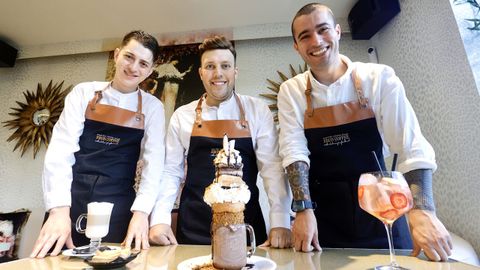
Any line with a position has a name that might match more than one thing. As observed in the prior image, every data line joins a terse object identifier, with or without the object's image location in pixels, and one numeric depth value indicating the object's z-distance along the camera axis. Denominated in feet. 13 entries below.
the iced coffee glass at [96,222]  3.27
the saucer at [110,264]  2.40
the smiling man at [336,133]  3.66
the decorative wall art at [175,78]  9.82
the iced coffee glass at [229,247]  2.24
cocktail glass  2.37
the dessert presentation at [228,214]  2.25
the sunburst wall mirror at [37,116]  10.44
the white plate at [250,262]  2.29
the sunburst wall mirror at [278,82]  9.64
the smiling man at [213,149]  4.41
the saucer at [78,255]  2.90
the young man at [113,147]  4.30
